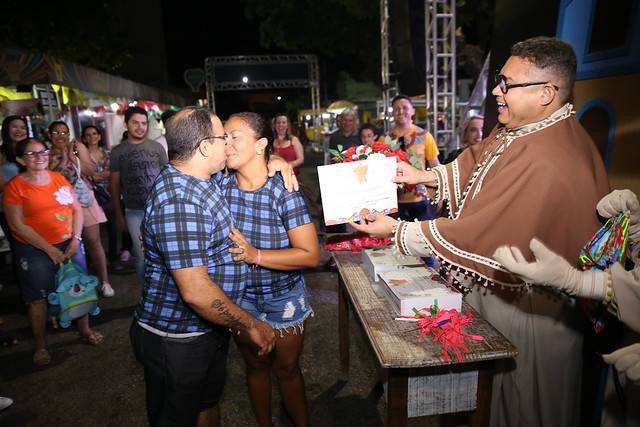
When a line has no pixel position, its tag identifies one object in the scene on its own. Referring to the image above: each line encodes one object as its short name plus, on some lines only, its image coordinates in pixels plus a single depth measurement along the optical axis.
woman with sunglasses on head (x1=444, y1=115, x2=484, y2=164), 5.24
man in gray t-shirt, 4.50
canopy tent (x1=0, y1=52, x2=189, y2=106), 7.25
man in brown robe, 1.82
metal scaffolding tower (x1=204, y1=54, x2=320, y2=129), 20.33
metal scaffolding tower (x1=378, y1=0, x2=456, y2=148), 8.09
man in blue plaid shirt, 1.69
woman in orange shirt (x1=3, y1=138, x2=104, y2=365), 3.57
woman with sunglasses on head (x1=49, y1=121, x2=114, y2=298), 4.81
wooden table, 1.71
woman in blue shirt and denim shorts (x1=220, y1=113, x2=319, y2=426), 2.24
